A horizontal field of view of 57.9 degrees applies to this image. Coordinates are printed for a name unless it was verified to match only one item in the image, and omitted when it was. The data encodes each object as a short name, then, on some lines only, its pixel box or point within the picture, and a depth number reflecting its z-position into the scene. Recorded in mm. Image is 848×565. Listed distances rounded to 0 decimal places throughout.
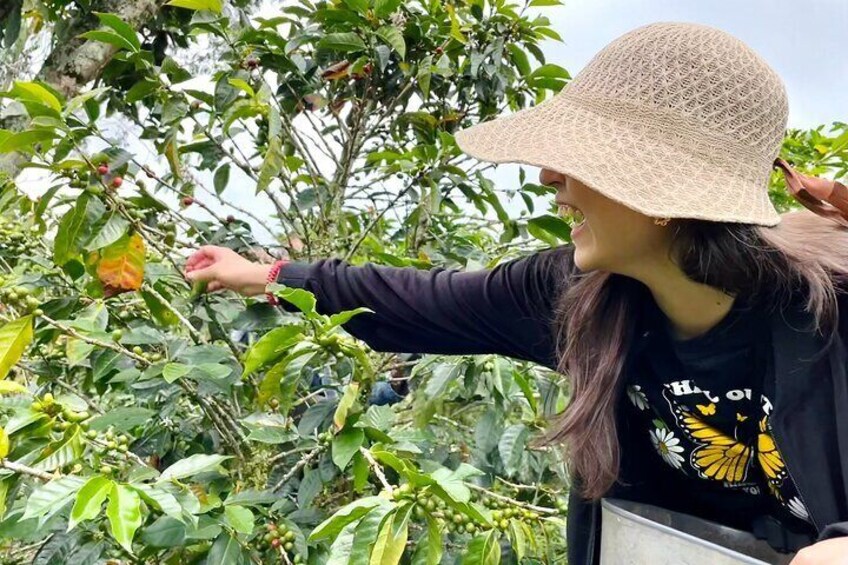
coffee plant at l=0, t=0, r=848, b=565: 1014
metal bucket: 778
